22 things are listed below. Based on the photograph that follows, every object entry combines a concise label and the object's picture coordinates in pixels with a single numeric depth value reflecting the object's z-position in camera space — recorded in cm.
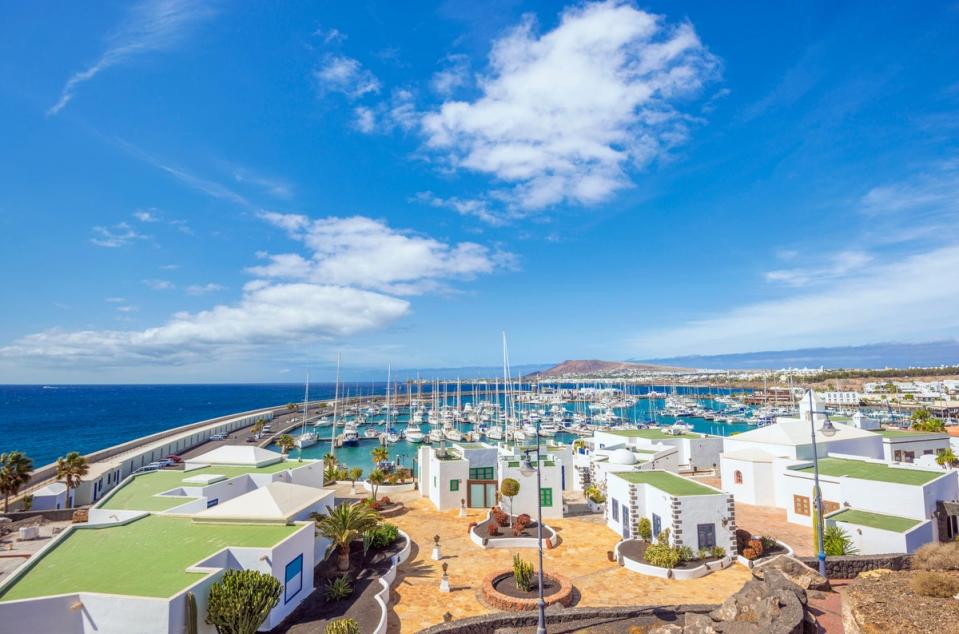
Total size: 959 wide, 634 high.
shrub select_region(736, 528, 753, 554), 2418
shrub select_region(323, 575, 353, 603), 1944
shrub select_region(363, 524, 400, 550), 2484
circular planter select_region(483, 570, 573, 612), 1878
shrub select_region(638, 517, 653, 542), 2539
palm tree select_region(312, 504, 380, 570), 2261
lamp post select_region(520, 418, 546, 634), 1486
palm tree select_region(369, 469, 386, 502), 3559
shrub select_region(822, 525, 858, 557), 2284
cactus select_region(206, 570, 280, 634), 1485
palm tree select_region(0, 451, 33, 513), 3334
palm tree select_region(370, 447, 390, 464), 4453
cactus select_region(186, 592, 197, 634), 1441
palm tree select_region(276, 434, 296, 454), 5725
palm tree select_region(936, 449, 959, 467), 3788
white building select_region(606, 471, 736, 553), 2359
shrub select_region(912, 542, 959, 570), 1844
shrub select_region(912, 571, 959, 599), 1516
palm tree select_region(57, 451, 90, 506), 3656
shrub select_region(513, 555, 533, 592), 2039
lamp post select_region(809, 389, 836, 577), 1973
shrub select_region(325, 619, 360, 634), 1509
